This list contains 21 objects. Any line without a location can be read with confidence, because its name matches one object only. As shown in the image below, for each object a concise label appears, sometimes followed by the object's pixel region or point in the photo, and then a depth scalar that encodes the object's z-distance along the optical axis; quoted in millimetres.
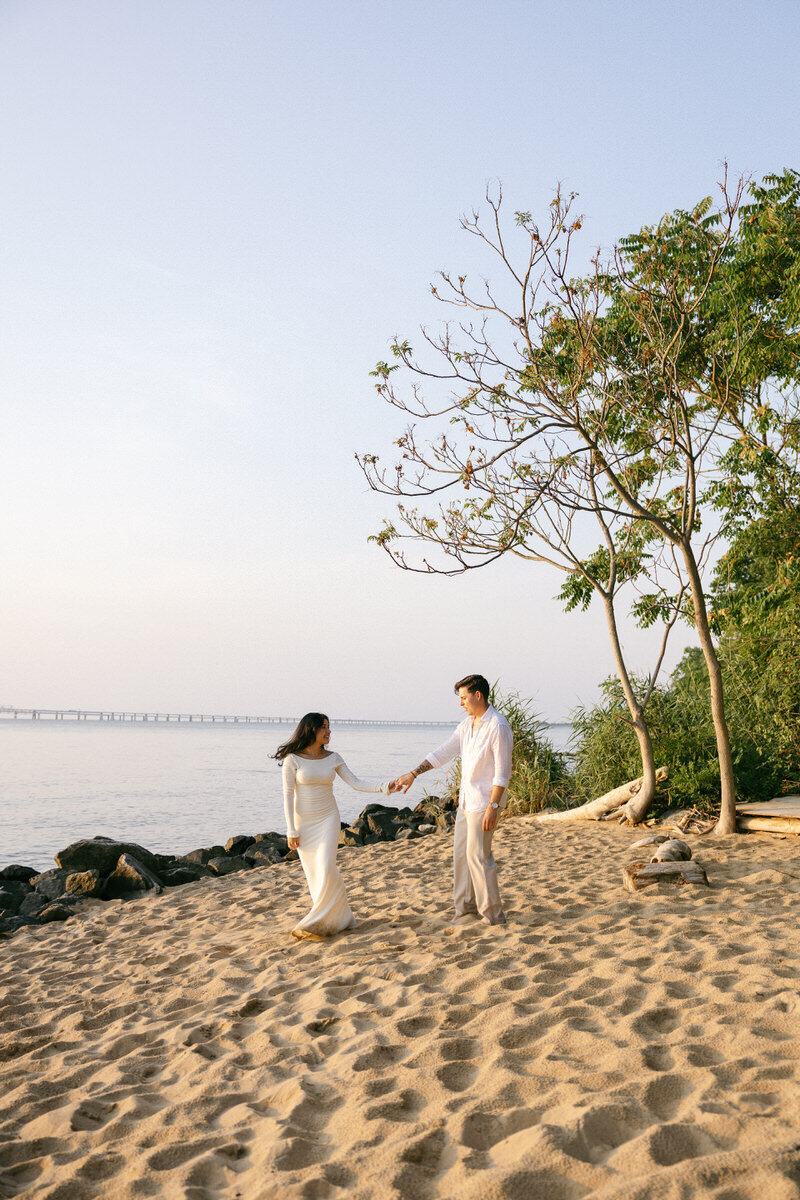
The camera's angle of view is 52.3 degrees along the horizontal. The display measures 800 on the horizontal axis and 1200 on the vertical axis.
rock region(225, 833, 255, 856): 13719
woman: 6797
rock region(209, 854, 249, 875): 11430
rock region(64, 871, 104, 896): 9766
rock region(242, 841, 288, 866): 12041
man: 6570
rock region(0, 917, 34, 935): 8508
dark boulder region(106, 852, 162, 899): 9945
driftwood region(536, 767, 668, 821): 12078
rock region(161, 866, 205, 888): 10570
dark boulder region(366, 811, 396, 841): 13325
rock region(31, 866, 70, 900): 9969
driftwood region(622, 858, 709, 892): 7492
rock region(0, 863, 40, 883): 11945
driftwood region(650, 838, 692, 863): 8086
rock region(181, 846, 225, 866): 13080
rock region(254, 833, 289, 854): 13453
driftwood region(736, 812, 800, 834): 9883
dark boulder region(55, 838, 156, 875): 10430
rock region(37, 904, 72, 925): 8812
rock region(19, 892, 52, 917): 9250
